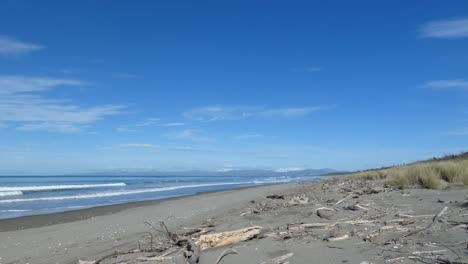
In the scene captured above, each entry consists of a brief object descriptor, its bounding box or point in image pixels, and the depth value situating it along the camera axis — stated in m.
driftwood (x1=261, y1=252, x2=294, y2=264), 5.05
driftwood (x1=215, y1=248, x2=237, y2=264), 5.51
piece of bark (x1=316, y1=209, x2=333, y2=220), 8.36
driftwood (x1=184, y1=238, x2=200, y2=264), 5.46
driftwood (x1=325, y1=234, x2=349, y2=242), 5.80
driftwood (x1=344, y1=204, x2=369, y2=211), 8.74
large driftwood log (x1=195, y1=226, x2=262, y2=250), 6.22
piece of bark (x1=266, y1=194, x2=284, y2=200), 15.44
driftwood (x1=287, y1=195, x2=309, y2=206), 11.86
